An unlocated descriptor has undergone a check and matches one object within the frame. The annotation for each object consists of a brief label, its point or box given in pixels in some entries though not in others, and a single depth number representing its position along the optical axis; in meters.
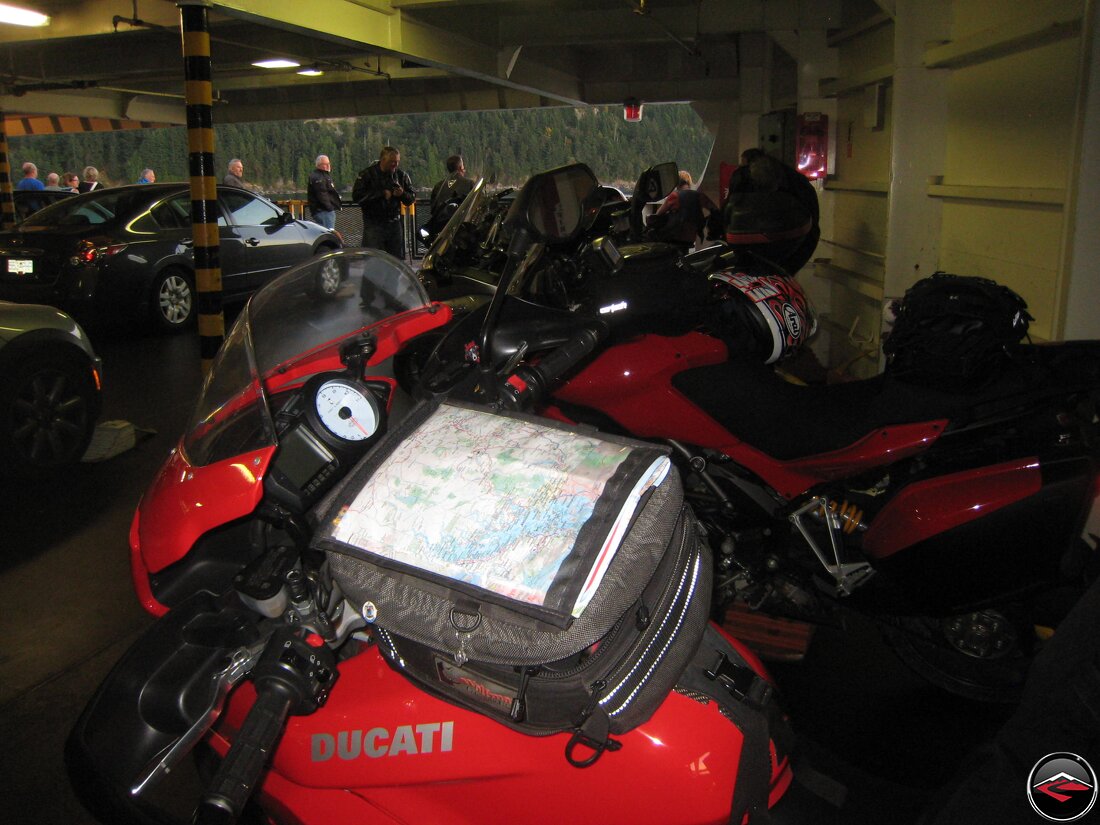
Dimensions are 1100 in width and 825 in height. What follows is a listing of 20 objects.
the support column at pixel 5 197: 12.02
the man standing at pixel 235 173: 12.99
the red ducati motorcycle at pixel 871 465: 2.05
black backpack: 2.33
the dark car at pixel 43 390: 4.44
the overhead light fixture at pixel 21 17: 9.23
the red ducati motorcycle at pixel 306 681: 1.22
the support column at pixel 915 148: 4.59
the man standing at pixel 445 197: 8.03
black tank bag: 1.04
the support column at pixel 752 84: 10.91
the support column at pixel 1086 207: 2.98
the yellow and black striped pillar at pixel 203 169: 6.38
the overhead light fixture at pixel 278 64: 12.84
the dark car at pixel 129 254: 7.82
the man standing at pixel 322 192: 12.84
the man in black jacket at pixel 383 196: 10.74
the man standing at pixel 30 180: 14.30
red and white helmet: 2.99
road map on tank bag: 1.03
